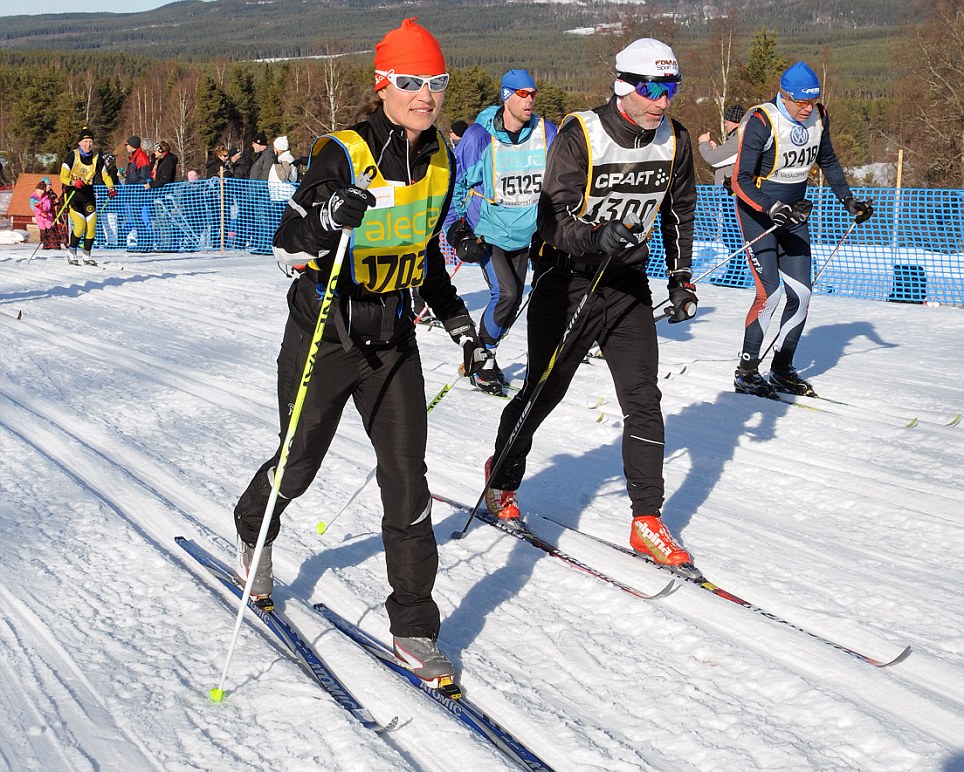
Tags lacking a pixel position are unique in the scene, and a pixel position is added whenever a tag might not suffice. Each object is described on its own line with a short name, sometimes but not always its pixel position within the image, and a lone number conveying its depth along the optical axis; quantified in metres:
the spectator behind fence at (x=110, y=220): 19.94
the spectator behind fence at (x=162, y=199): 19.00
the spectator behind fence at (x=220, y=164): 19.33
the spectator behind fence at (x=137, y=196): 19.62
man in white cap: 4.23
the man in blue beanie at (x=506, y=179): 7.19
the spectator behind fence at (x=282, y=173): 16.27
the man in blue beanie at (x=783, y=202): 6.78
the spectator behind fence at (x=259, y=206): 17.39
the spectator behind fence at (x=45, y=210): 18.77
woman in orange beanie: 3.22
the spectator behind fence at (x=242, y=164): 18.98
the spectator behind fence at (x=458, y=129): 11.03
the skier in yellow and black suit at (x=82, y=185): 14.70
